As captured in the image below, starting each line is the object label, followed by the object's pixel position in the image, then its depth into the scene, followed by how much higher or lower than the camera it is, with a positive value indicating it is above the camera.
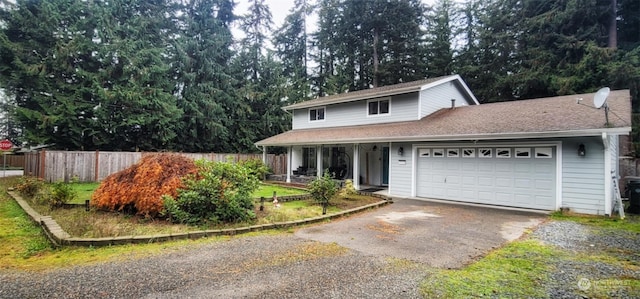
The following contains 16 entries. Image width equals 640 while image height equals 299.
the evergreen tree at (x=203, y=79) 21.91 +5.65
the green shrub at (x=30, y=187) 9.77 -1.14
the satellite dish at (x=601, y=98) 8.52 +1.73
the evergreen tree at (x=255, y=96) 24.66 +4.85
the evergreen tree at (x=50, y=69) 16.47 +4.64
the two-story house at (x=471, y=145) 8.50 +0.43
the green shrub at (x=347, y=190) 10.77 -1.23
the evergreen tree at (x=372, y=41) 25.53 +10.19
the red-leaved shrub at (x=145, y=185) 7.07 -0.77
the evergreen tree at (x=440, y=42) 25.27 +9.70
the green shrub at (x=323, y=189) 9.25 -1.05
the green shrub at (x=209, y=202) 6.77 -1.09
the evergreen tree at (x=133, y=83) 18.11 +4.41
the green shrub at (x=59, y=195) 8.03 -1.14
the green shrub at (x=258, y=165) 16.77 -0.61
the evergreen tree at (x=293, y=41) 29.88 +11.33
